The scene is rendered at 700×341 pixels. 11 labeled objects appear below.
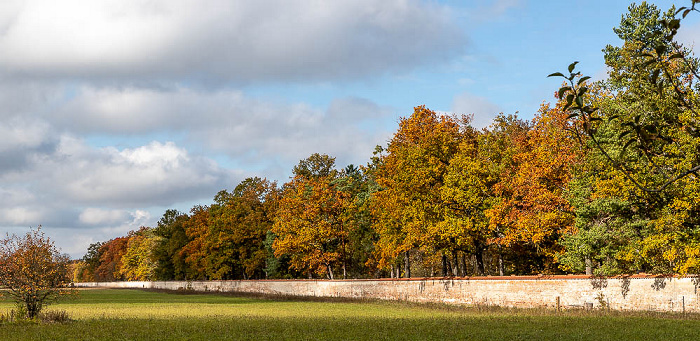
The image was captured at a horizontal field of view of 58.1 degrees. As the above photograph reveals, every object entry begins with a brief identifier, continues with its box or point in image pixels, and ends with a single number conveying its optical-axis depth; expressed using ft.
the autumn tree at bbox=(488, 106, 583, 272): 135.33
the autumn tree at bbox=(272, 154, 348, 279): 213.87
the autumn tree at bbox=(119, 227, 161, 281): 425.28
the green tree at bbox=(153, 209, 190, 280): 346.54
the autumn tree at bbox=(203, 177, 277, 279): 268.62
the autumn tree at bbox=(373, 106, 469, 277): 154.55
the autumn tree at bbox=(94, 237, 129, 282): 555.69
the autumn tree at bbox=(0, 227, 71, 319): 94.43
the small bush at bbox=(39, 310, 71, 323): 94.94
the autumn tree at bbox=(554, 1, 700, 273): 99.50
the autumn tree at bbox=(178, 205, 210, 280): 302.45
